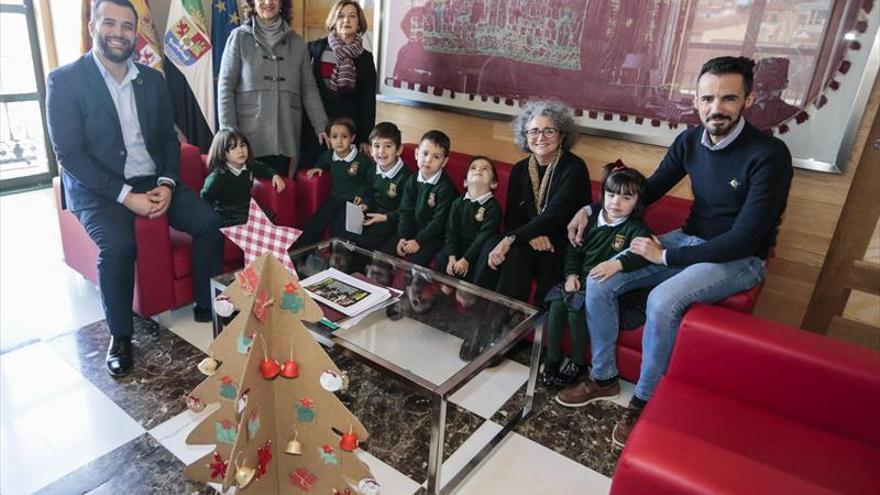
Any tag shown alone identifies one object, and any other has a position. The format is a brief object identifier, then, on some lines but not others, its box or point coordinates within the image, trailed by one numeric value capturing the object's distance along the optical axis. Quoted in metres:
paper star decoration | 1.69
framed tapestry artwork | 2.11
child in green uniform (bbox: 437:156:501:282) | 2.44
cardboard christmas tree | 1.28
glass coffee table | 1.62
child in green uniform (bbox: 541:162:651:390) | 2.10
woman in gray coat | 2.83
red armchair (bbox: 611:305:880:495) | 1.19
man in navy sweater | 1.88
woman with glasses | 2.33
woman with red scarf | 2.86
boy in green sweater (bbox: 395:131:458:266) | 2.57
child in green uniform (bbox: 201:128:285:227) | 2.62
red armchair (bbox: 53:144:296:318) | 2.27
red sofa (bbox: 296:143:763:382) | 1.97
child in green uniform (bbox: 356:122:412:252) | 2.69
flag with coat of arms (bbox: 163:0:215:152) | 3.47
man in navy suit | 2.14
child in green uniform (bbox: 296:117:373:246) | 2.83
